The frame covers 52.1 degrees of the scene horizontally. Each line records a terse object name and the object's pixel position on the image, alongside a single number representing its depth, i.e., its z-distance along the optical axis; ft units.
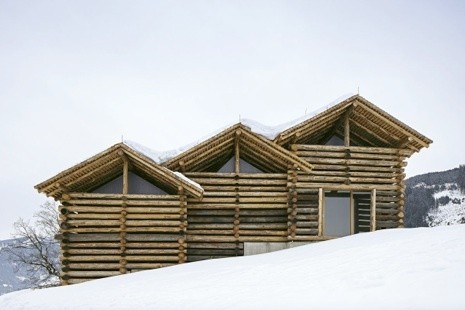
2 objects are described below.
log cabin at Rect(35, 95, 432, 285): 51.75
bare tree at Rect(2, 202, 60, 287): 93.86
